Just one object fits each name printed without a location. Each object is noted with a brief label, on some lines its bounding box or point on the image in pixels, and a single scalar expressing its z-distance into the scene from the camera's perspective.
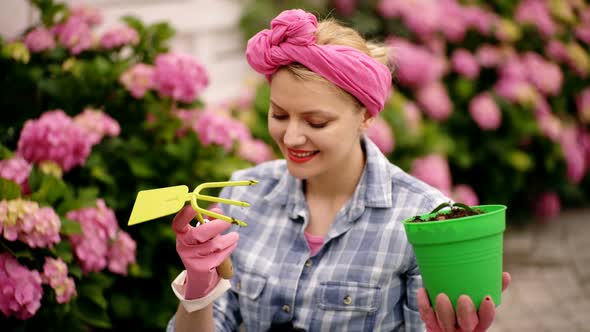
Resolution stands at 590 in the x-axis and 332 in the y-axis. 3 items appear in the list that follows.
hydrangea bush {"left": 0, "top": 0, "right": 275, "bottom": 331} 2.63
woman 2.09
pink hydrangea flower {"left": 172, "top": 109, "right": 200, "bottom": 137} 3.34
